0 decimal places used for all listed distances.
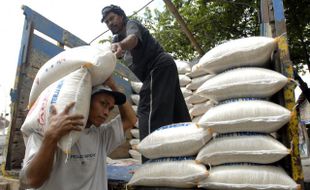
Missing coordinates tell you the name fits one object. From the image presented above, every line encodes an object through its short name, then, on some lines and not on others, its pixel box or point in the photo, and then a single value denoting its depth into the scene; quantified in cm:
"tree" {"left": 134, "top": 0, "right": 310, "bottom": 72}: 825
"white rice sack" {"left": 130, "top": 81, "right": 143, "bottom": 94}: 435
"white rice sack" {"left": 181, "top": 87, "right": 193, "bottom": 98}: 454
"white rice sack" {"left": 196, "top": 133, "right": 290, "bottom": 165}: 162
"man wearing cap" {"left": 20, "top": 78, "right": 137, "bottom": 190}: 134
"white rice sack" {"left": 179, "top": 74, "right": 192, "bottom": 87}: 455
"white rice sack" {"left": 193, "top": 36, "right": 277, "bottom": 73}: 188
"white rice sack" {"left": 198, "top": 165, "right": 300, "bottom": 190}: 156
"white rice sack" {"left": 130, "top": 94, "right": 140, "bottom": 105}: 423
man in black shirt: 244
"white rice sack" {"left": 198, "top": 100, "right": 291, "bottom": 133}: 167
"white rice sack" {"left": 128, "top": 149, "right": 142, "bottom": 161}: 353
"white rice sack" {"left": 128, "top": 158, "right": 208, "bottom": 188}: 175
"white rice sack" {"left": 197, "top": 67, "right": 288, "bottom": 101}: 175
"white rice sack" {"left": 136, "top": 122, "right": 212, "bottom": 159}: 184
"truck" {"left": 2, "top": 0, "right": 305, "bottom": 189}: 173
